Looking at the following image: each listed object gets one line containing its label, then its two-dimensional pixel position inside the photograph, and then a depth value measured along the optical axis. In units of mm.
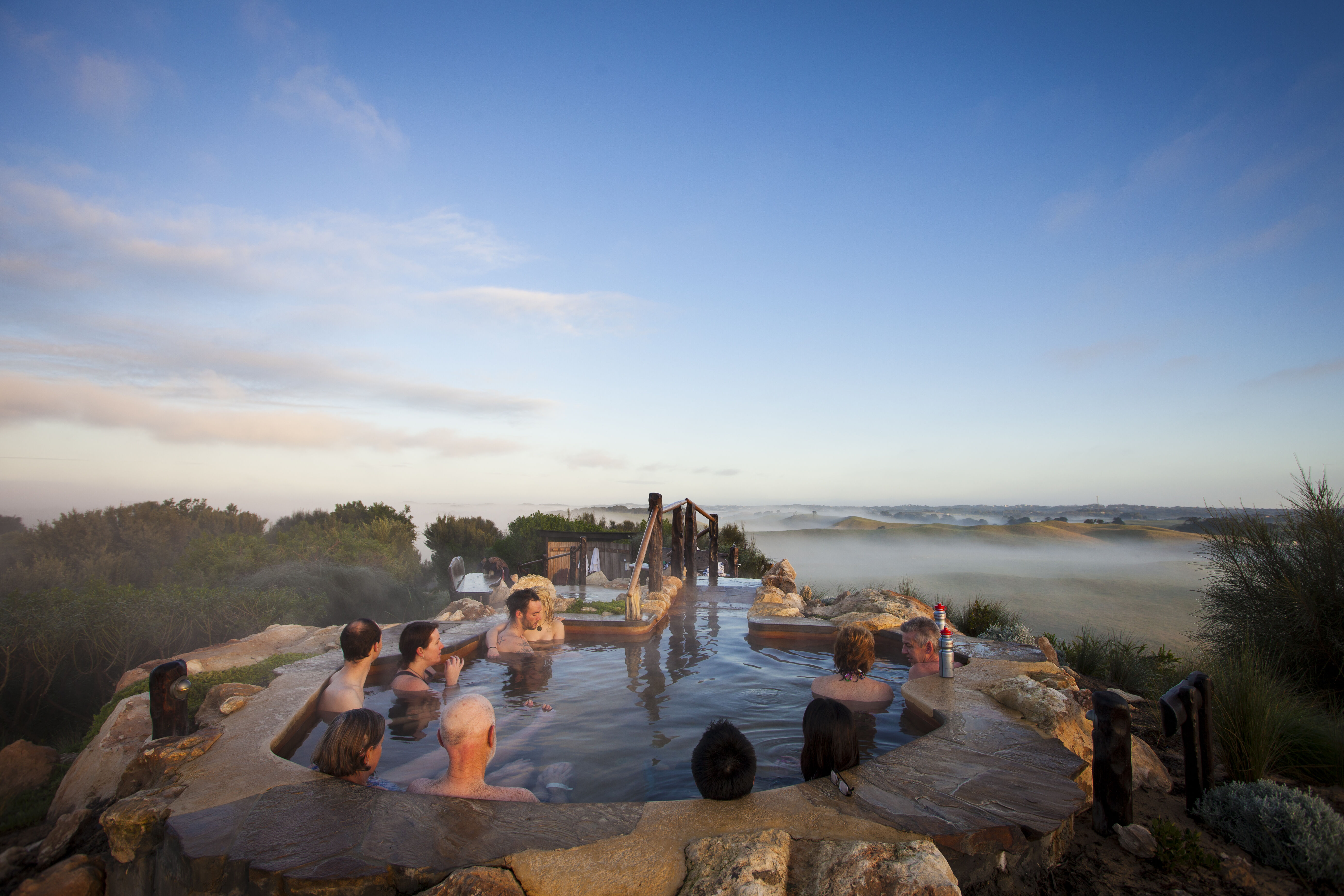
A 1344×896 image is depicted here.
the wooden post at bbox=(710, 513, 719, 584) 13398
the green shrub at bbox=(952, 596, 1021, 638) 8398
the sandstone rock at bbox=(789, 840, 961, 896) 2252
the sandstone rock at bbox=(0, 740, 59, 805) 4359
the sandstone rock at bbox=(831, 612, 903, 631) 7418
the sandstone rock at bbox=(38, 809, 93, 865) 3395
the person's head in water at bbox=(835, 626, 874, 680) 5043
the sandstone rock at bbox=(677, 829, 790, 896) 2225
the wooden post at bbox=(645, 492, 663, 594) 10250
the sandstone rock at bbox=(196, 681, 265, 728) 4250
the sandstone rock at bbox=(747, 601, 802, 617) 8570
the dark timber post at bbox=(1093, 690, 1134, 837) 3309
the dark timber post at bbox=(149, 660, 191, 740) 3643
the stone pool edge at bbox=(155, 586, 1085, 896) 2312
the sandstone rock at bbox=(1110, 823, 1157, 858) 3146
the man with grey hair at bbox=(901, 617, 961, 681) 5270
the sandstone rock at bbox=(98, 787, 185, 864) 2652
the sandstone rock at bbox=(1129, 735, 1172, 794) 3930
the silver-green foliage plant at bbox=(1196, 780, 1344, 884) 2967
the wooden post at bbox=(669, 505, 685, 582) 12281
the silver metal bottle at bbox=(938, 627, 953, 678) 4848
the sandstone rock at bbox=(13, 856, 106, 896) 2848
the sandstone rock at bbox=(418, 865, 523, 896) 2203
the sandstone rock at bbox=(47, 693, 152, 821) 3889
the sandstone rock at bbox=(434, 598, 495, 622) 8852
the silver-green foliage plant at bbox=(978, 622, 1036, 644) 7234
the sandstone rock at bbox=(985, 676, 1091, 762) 3904
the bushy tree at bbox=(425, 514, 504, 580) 17859
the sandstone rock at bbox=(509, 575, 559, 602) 9477
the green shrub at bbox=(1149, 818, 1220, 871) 3076
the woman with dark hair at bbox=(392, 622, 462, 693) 5395
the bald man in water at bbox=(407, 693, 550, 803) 3148
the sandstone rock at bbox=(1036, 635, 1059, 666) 6621
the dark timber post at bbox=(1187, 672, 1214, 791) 3451
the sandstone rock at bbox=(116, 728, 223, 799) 3395
